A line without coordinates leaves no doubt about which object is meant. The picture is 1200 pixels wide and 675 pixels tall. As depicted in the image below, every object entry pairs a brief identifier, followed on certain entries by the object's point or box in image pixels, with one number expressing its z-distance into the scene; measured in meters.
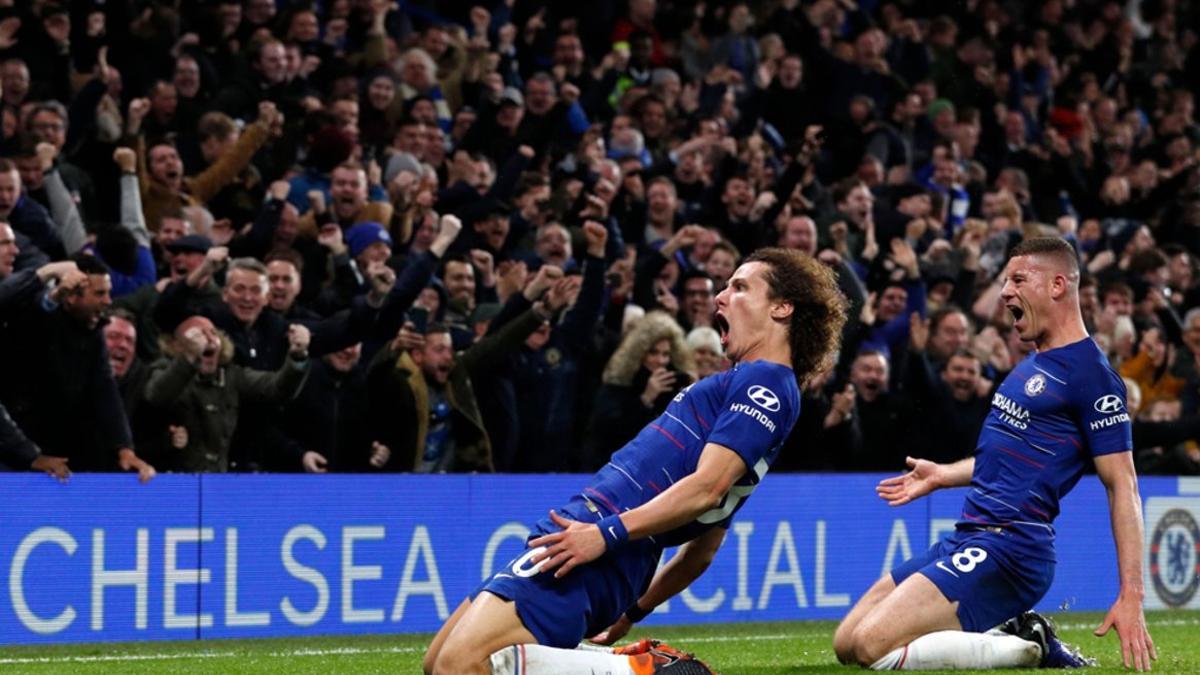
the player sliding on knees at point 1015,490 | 16.33
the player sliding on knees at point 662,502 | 12.80
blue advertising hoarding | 20.97
